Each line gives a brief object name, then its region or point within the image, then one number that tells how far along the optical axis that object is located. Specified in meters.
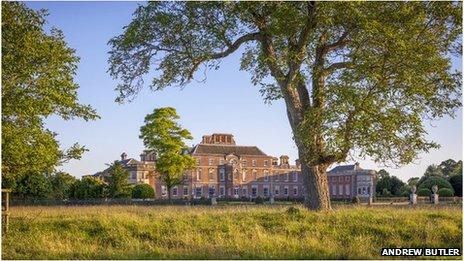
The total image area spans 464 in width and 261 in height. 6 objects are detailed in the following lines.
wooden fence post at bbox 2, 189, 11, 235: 14.88
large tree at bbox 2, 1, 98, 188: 17.44
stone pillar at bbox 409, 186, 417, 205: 41.78
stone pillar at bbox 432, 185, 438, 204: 39.78
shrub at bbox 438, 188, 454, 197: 50.44
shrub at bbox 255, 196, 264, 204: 52.69
